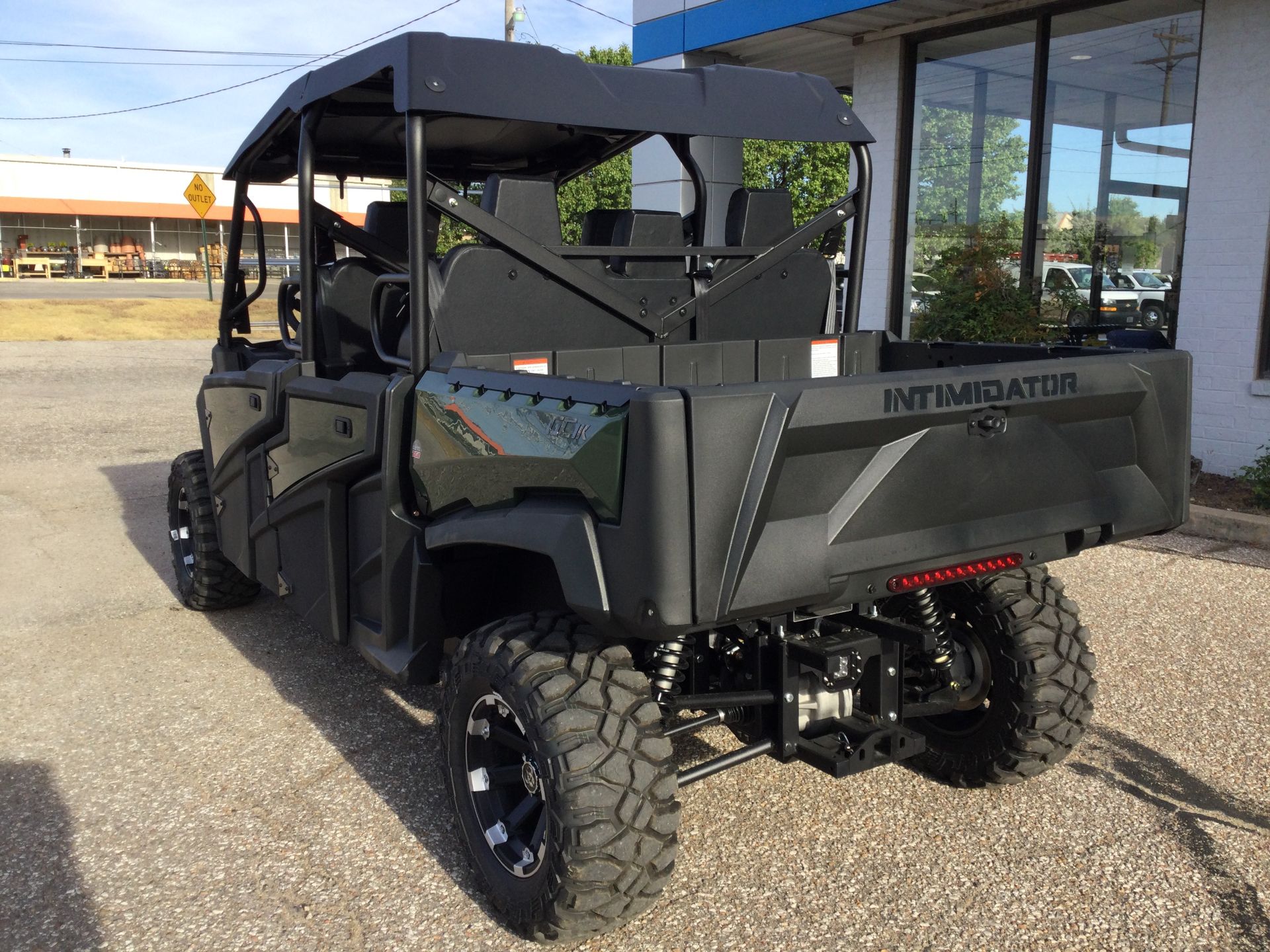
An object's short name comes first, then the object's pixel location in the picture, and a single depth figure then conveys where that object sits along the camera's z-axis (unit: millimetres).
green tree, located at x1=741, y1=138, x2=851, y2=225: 25156
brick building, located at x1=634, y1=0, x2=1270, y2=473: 7695
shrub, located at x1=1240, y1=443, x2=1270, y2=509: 6988
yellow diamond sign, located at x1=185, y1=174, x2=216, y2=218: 21406
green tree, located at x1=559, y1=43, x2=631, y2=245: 21672
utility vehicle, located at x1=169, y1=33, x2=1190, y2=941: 2479
